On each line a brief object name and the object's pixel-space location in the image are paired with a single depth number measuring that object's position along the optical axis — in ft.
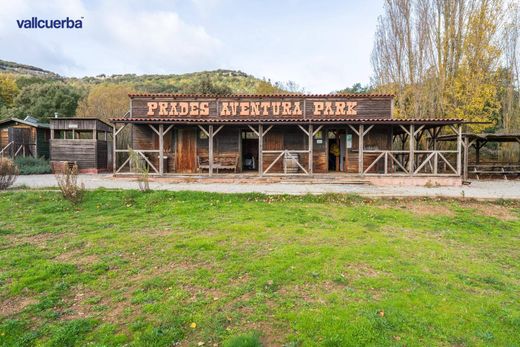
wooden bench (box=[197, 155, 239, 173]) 55.67
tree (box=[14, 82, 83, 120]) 110.52
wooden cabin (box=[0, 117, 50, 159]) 67.21
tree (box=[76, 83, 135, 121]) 101.45
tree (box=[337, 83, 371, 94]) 134.75
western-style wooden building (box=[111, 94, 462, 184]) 55.93
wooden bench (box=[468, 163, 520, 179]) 55.93
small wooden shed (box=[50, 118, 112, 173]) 62.75
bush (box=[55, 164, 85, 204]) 30.04
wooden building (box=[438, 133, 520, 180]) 52.31
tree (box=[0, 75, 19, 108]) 133.69
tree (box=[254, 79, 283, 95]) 127.54
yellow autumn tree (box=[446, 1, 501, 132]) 61.93
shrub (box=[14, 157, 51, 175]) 59.42
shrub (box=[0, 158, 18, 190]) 36.24
